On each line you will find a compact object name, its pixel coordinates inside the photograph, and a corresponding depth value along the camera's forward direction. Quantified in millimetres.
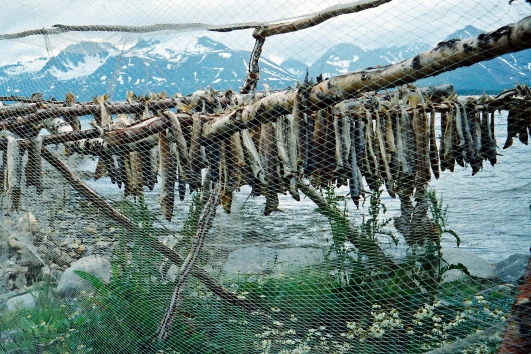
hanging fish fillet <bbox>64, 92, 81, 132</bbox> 4211
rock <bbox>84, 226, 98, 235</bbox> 4031
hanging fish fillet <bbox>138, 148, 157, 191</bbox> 3560
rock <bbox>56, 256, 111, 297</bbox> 4730
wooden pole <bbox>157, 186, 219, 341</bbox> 3617
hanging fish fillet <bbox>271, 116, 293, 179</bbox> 2992
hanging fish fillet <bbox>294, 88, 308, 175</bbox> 2853
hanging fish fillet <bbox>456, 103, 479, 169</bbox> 2967
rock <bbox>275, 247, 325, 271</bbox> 3514
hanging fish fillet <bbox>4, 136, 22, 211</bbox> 3938
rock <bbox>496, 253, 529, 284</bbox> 3910
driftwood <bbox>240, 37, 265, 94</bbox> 3961
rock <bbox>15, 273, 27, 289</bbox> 5449
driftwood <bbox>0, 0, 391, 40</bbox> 3023
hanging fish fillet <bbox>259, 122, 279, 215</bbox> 3061
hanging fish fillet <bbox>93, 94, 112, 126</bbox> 4027
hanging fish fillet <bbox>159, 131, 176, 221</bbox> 3318
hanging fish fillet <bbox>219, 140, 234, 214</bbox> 3232
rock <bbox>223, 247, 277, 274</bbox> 3600
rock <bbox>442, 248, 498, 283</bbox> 3936
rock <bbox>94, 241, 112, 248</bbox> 4062
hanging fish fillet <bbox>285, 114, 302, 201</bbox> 2938
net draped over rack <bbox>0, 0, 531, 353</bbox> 2920
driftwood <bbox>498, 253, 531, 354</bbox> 2299
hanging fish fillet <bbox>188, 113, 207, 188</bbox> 3246
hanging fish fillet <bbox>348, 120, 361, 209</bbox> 2930
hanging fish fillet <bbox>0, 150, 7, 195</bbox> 4000
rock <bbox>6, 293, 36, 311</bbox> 4747
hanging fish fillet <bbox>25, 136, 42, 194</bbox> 3969
